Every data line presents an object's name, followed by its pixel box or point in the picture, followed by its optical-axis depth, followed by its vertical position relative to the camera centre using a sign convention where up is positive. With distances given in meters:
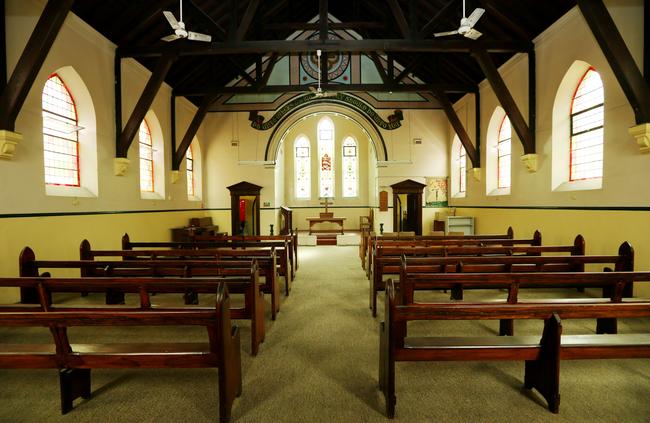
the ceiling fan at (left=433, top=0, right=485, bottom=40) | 5.00 +2.63
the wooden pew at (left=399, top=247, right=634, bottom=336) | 3.11 -0.75
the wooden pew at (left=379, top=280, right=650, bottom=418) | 2.24 -0.96
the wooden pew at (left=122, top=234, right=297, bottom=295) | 5.50 -0.73
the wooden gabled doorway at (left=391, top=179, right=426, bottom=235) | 11.65 -0.07
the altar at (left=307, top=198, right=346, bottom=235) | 12.33 -0.54
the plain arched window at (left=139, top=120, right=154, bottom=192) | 8.80 +1.27
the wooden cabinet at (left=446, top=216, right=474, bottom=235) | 9.87 -0.60
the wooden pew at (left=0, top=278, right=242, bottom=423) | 2.10 -0.94
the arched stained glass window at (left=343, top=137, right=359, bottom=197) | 15.39 +1.63
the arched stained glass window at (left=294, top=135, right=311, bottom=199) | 15.36 +1.79
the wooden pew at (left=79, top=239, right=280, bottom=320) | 4.23 -0.70
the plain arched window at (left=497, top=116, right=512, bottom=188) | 8.66 +1.27
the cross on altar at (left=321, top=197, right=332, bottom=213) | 14.13 +0.09
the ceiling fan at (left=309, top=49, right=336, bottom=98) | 8.35 +2.82
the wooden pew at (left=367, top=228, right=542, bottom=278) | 5.89 -0.66
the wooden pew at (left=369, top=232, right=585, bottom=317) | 4.81 -0.68
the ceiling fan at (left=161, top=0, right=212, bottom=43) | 4.89 +2.63
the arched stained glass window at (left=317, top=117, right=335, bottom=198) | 15.28 +2.13
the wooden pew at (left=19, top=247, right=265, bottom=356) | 4.23 -0.77
